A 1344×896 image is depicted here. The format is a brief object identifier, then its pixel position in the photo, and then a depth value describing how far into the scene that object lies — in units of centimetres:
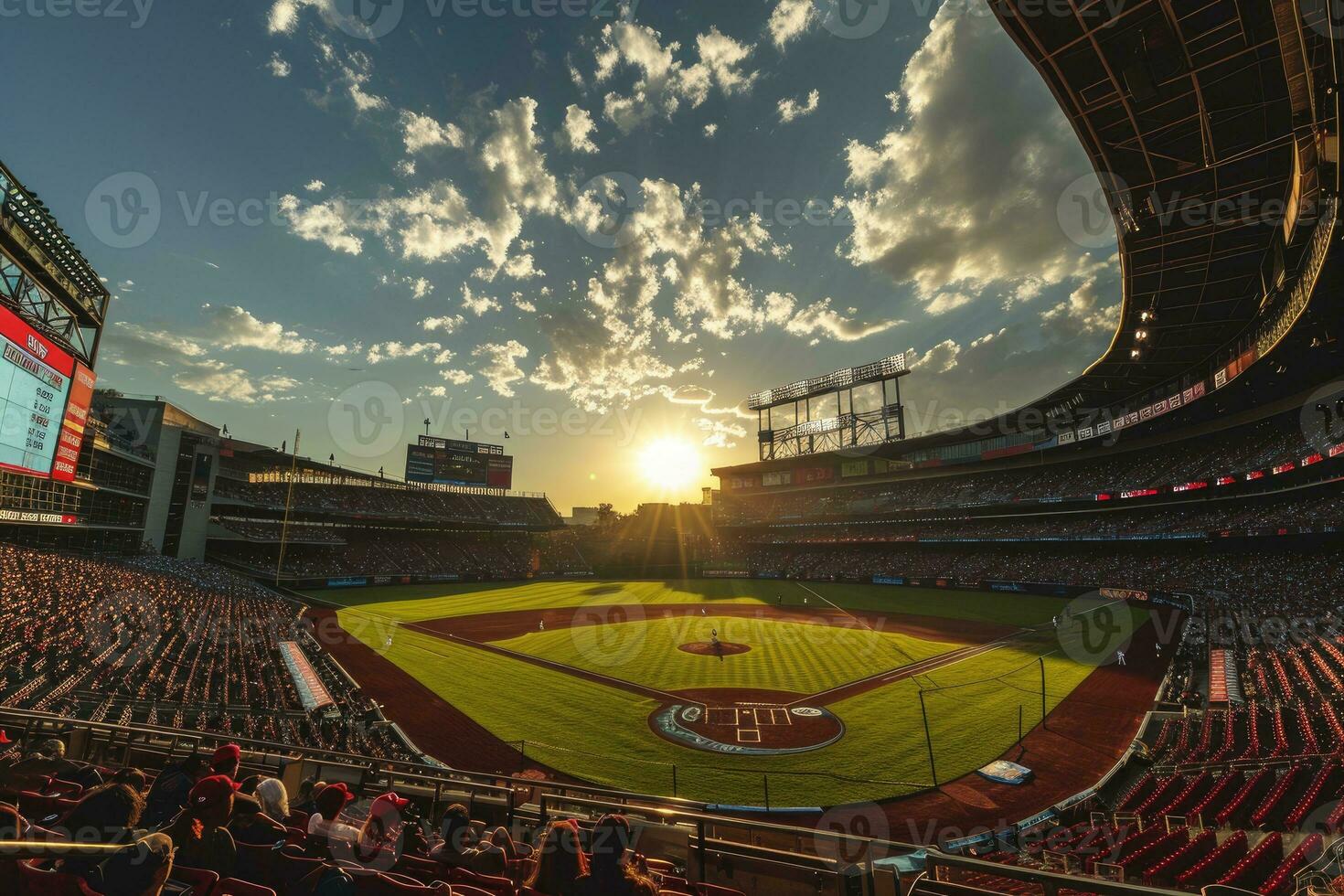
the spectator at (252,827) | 479
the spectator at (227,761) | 610
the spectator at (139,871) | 344
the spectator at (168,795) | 559
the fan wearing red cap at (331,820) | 508
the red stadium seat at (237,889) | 407
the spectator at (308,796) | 686
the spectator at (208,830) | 447
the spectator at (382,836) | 493
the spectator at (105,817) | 462
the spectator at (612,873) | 444
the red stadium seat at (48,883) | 347
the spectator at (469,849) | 532
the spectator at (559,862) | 495
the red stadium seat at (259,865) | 461
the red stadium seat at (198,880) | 403
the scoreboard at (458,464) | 7631
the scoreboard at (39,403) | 1958
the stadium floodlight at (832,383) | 7381
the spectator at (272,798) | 588
